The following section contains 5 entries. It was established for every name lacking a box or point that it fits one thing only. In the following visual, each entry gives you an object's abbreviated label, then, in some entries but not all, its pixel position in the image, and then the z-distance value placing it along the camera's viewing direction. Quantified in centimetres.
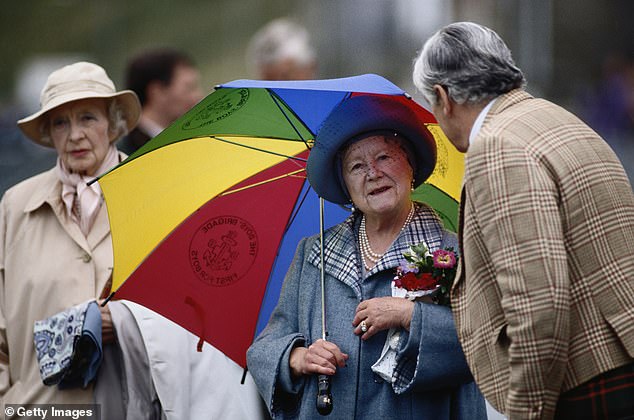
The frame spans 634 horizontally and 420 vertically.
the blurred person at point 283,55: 1547
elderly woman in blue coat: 759
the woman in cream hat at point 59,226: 983
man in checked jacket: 634
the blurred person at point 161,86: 1379
